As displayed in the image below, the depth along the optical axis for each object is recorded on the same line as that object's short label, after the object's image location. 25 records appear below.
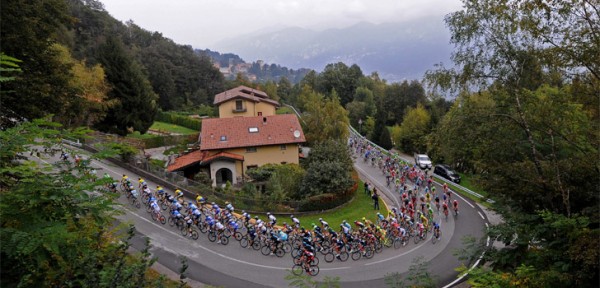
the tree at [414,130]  51.91
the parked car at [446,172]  36.50
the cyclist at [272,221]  20.59
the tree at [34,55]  16.73
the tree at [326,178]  28.43
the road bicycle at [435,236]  22.48
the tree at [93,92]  34.34
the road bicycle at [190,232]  20.55
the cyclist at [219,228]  19.88
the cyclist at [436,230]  22.52
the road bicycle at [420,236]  22.50
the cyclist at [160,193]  23.47
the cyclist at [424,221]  22.44
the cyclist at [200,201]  22.03
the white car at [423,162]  40.97
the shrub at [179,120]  57.69
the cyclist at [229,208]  21.56
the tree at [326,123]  40.53
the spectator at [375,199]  27.89
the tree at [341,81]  86.88
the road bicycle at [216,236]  20.31
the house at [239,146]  32.59
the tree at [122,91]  38.91
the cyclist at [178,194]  23.00
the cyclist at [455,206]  26.61
